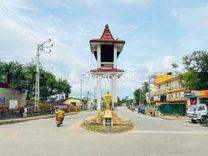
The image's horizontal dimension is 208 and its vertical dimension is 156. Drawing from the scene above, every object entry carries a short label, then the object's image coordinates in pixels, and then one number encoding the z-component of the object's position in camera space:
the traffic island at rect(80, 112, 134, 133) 9.26
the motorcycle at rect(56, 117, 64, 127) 11.16
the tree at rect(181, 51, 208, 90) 22.22
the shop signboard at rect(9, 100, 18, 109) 18.66
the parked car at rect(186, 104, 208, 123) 15.32
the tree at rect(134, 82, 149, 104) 57.37
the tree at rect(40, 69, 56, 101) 29.01
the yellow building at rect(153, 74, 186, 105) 38.61
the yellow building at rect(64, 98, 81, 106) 47.56
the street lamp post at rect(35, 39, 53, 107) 18.32
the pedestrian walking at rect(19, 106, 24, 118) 17.89
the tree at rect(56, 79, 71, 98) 33.47
